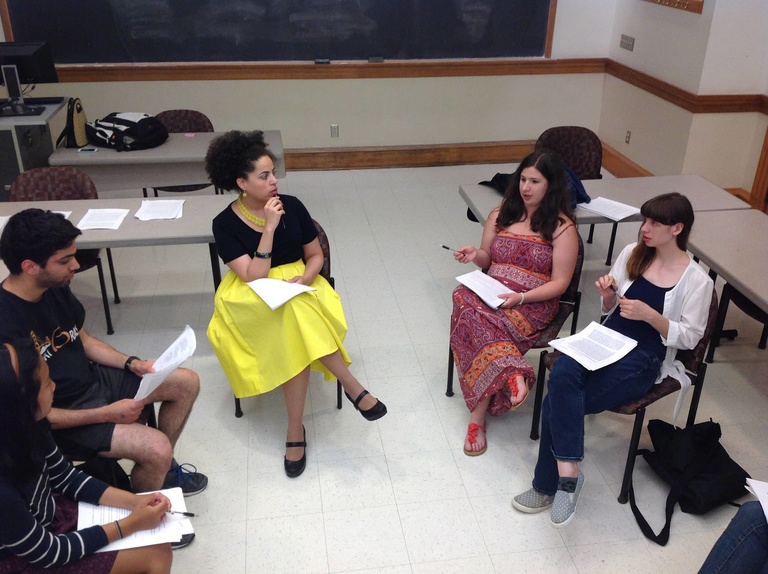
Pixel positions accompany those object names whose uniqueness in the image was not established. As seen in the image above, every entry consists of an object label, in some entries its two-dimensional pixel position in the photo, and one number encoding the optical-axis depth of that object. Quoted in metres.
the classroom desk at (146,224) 3.06
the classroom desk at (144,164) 4.09
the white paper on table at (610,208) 3.31
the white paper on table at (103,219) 3.17
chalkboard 5.31
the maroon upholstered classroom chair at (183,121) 4.65
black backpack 4.19
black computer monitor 4.25
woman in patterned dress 2.78
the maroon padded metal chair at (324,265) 3.00
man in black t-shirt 2.11
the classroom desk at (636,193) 3.40
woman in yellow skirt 2.68
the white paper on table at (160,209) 3.29
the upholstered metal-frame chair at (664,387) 2.46
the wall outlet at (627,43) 5.56
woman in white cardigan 2.39
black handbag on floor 2.47
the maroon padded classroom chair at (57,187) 3.49
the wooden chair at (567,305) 2.86
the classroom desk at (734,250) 2.71
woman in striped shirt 1.61
